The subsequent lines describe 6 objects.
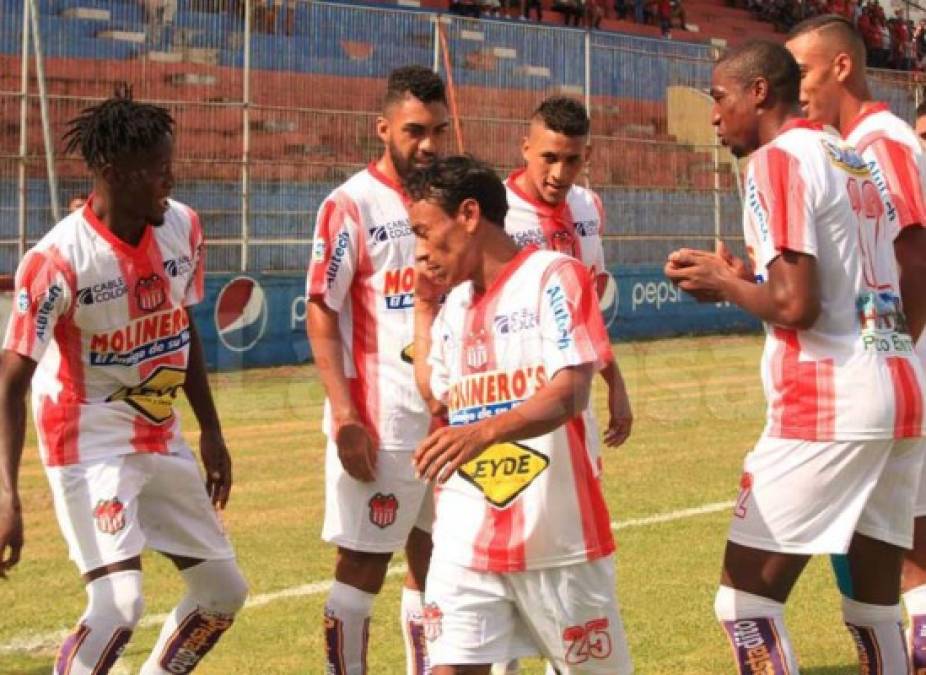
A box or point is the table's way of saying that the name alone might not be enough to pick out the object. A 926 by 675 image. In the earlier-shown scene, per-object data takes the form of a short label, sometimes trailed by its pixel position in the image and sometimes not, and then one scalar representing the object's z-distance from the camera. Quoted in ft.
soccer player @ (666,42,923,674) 16.53
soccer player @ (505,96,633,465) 23.84
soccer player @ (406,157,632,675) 15.67
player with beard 20.67
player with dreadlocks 18.07
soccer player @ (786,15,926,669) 18.84
